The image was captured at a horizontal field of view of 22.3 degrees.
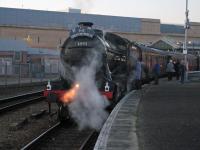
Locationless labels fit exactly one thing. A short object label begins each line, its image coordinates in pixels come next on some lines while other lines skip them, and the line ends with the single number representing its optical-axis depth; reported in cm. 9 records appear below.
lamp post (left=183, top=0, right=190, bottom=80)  4250
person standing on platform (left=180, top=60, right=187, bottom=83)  3344
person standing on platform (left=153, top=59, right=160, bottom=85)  3200
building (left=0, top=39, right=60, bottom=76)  4319
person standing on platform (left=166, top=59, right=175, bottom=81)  3667
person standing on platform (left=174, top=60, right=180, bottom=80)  4041
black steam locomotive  1706
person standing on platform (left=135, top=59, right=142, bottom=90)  2558
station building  9844
